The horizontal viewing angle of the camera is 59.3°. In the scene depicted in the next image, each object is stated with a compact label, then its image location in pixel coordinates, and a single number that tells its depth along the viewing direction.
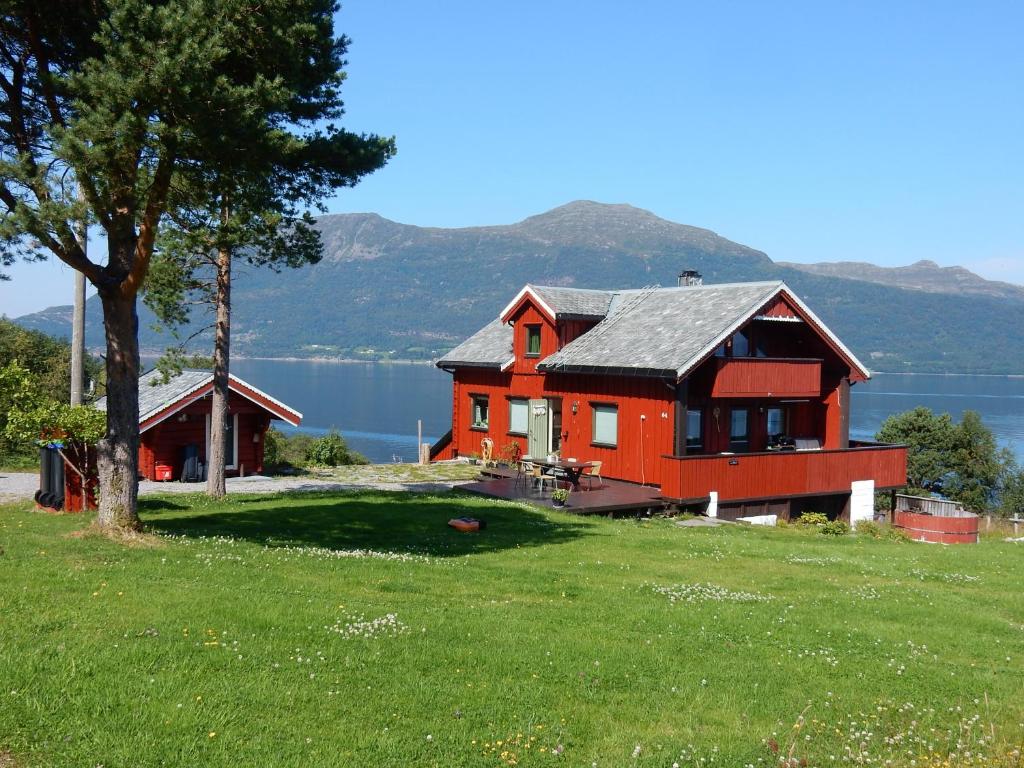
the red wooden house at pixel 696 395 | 27.94
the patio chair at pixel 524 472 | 29.29
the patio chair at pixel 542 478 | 28.00
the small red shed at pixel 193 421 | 30.00
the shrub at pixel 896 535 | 25.58
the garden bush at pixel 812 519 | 27.84
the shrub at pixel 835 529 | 26.48
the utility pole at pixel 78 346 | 23.17
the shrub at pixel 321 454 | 38.12
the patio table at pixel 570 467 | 27.61
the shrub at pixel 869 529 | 26.50
